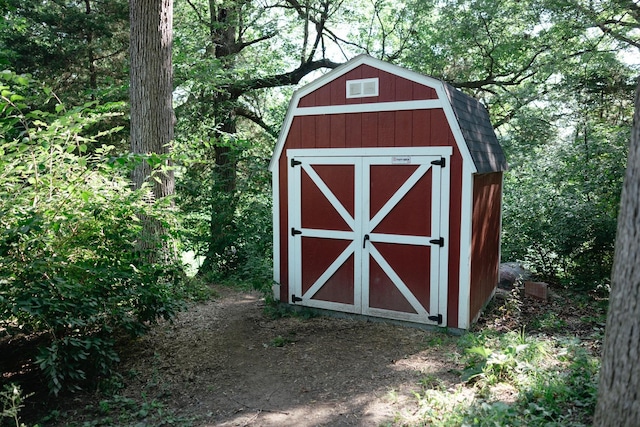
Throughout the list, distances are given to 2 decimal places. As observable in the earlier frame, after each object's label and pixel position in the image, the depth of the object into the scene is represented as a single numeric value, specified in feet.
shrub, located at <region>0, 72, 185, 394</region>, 12.66
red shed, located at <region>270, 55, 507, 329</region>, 18.74
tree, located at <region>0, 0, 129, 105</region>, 29.84
